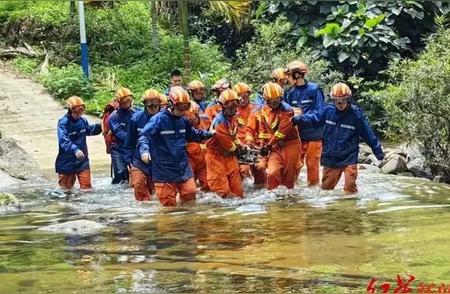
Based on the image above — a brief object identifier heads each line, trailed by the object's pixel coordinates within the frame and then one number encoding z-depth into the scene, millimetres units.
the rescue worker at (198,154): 9961
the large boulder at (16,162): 12193
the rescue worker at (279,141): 9477
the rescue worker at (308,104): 10344
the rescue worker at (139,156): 9453
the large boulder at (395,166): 11461
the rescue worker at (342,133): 9328
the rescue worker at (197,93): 10633
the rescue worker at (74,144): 10734
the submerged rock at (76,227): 7240
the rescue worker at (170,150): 8812
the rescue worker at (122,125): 10359
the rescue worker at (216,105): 10383
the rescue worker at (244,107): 10219
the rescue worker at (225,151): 9234
